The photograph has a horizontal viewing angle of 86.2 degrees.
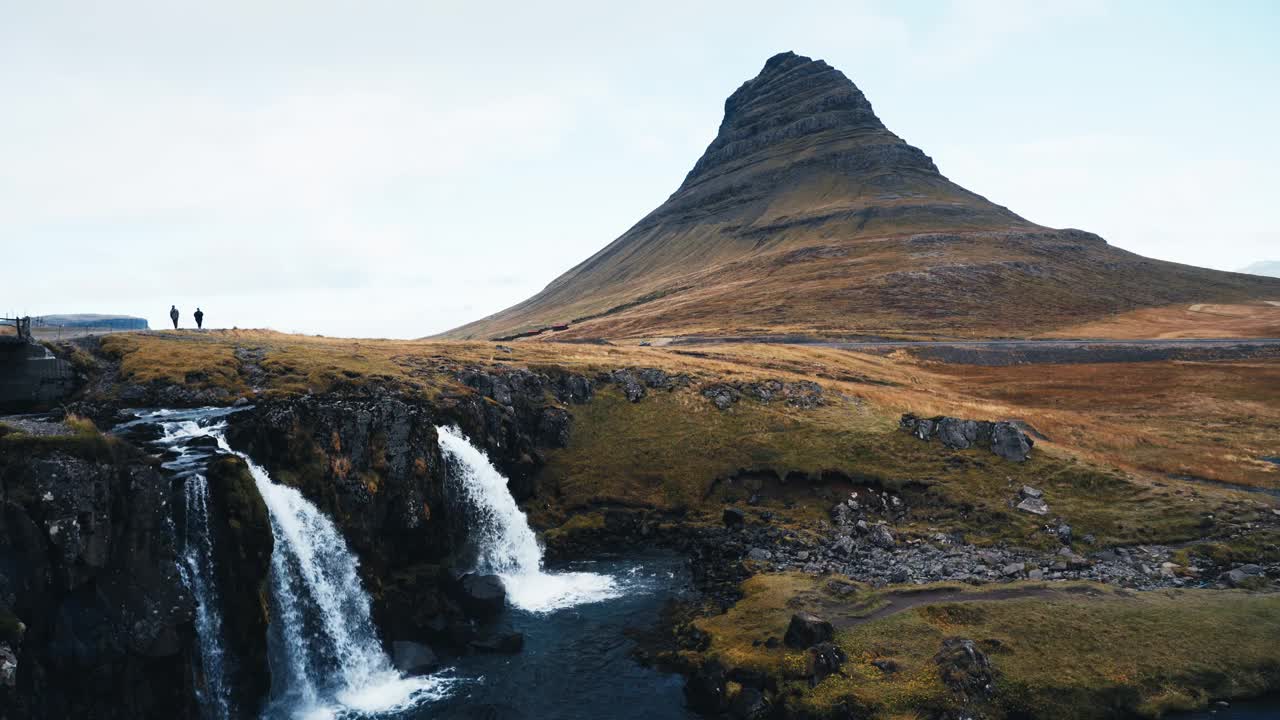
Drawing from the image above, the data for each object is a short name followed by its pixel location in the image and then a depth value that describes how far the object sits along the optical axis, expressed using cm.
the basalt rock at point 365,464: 3881
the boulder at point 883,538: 4620
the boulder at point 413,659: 3559
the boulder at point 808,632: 3306
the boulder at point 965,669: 2870
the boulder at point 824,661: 3059
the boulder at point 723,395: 6825
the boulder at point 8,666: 2084
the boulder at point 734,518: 5275
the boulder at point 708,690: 3114
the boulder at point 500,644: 3741
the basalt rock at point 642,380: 7094
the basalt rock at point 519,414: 5597
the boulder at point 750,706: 2986
